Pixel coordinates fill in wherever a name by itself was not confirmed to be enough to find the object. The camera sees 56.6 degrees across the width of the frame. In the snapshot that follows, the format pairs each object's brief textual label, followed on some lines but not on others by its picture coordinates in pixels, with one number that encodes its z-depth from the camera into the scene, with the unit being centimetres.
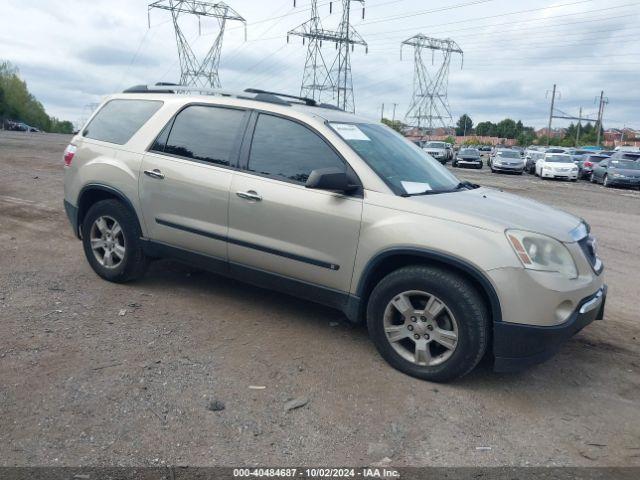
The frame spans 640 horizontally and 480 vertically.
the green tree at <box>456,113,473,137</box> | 11819
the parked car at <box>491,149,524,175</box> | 3128
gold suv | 372
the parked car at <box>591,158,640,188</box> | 2464
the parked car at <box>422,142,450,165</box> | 3800
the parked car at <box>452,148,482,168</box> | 3522
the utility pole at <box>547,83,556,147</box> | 8761
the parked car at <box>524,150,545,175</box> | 3212
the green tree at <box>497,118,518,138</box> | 12672
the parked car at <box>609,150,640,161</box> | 2771
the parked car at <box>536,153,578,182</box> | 2778
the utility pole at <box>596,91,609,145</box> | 8310
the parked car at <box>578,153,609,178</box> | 2958
